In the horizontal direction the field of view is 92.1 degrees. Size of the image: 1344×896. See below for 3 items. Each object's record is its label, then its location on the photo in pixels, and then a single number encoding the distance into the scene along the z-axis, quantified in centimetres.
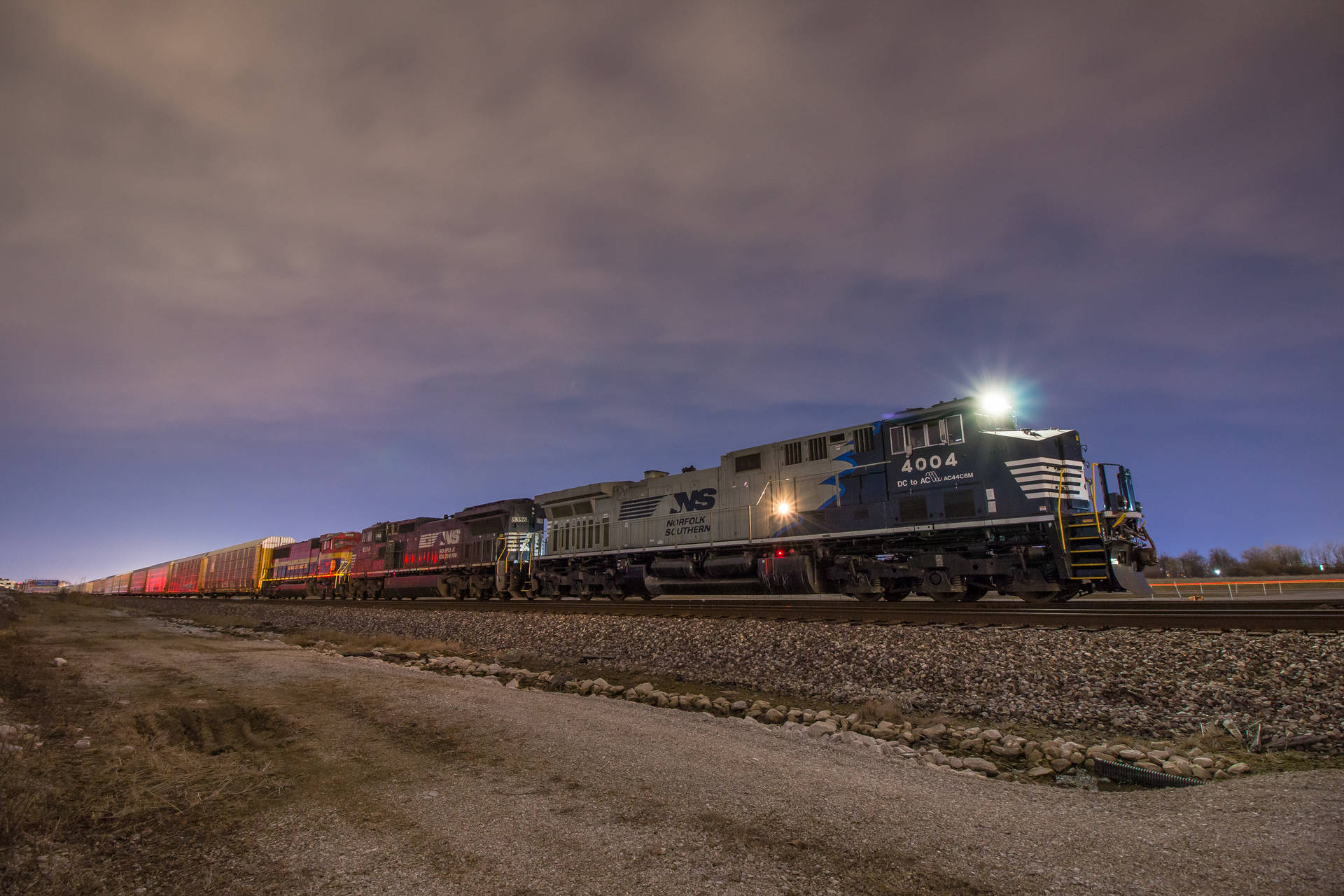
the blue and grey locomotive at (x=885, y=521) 1291
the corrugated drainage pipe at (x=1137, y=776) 468
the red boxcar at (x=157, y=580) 6490
